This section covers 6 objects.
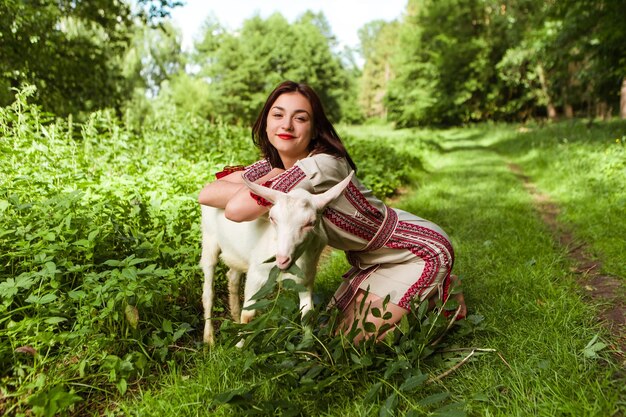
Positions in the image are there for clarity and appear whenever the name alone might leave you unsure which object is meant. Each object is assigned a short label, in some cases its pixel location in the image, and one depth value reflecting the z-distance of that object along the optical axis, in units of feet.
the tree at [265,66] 127.34
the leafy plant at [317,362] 6.06
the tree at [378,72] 175.73
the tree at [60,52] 30.40
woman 7.60
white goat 6.09
